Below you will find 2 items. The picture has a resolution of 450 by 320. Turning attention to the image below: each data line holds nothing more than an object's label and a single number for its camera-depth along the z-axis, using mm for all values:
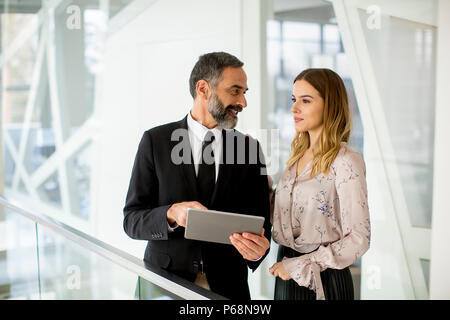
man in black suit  2148
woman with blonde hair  1921
